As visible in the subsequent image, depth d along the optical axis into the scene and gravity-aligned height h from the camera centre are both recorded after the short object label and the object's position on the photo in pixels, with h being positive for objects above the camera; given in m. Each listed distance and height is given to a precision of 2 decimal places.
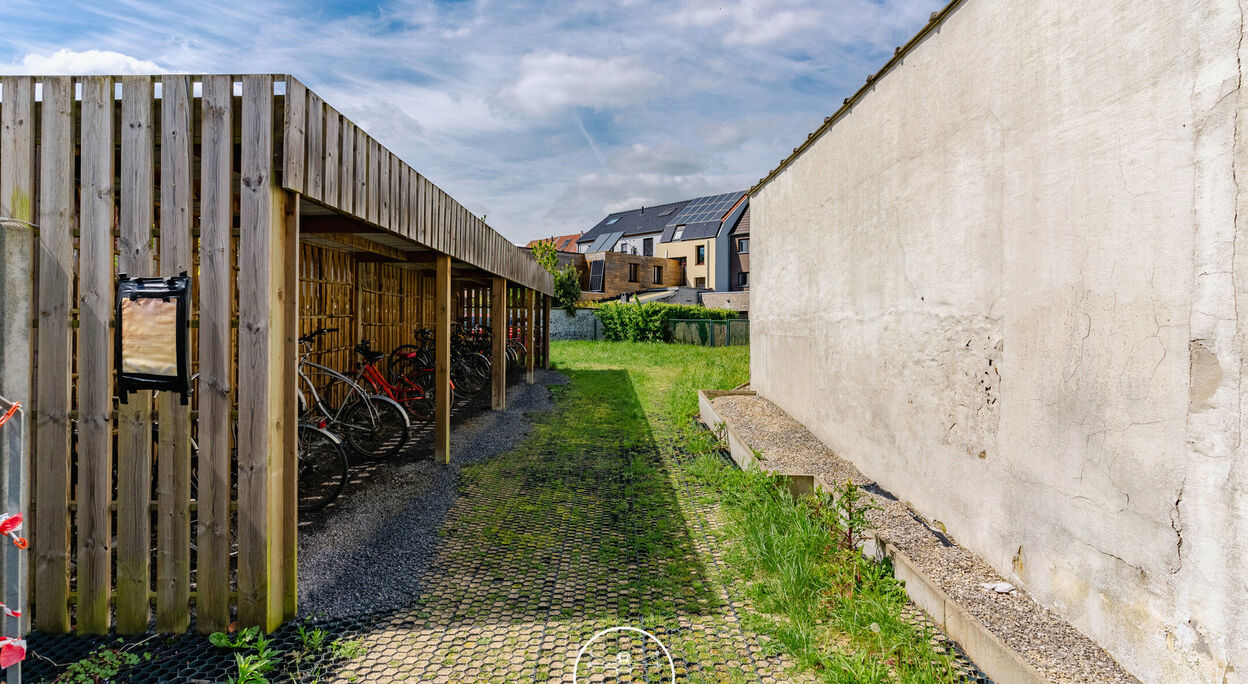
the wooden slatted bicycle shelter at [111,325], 2.61 +0.01
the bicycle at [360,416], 5.34 -0.76
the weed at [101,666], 2.35 -1.26
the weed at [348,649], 2.57 -1.29
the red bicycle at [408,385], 6.38 -0.64
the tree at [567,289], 24.89 +1.65
